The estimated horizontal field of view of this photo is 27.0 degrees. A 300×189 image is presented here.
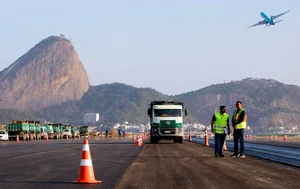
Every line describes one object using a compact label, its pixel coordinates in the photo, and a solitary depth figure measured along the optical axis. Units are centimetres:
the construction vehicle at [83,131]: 10594
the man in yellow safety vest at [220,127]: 2238
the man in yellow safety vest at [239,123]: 2186
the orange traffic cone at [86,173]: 1297
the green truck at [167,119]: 4216
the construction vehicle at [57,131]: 8666
